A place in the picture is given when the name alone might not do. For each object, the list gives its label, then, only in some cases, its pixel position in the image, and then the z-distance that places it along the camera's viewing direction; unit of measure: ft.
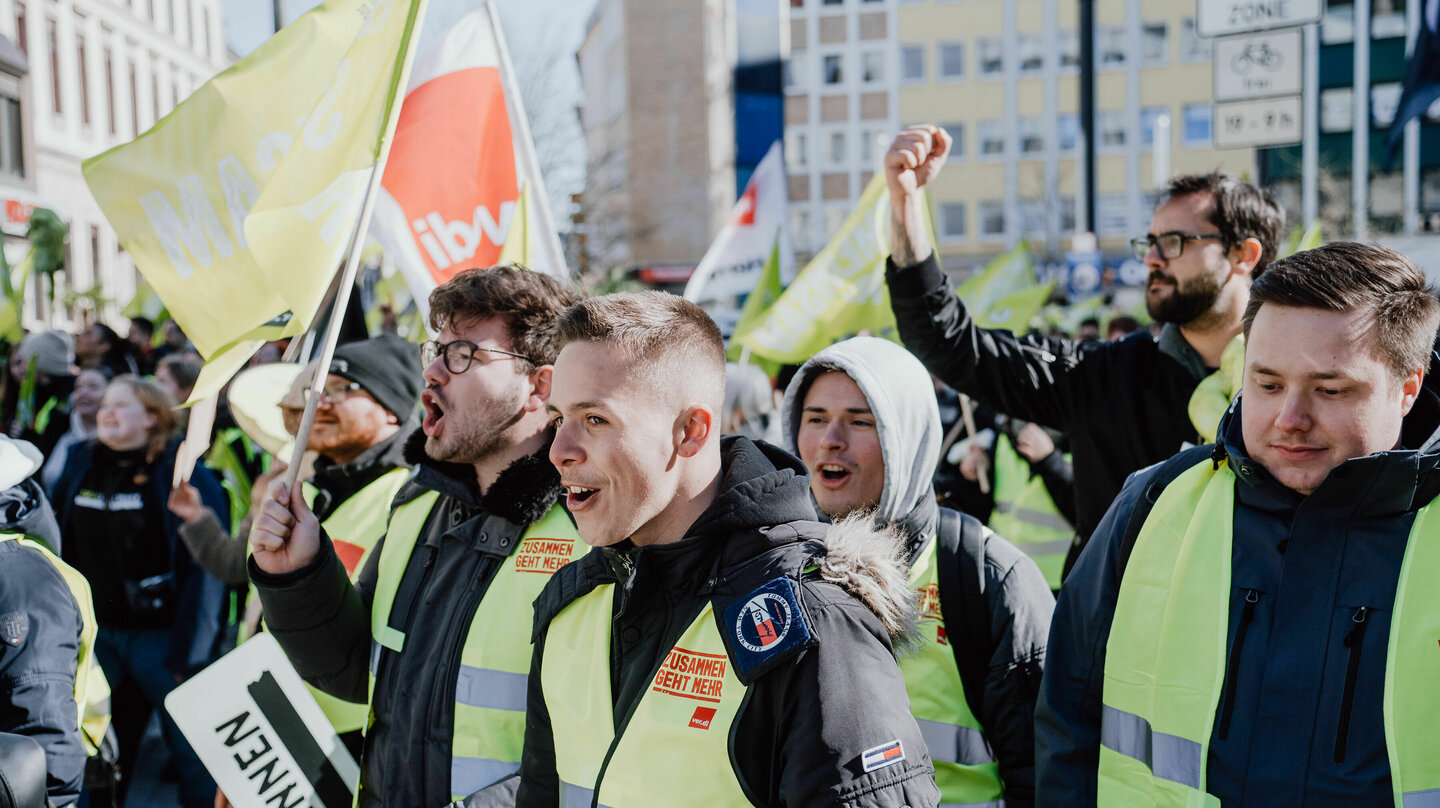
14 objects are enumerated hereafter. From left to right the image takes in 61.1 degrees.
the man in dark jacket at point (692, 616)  6.22
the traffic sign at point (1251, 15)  22.04
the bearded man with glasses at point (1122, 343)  12.60
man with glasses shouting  8.79
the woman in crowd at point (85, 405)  26.46
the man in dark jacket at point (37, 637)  9.62
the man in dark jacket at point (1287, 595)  6.58
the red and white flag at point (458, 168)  14.73
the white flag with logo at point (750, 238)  31.94
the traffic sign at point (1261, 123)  23.57
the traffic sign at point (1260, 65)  23.18
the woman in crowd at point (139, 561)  17.65
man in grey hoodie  8.80
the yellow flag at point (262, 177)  9.42
